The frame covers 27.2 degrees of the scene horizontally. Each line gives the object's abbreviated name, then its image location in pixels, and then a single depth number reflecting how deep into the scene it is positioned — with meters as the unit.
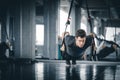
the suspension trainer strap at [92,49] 7.41
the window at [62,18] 19.90
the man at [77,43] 7.42
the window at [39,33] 25.46
